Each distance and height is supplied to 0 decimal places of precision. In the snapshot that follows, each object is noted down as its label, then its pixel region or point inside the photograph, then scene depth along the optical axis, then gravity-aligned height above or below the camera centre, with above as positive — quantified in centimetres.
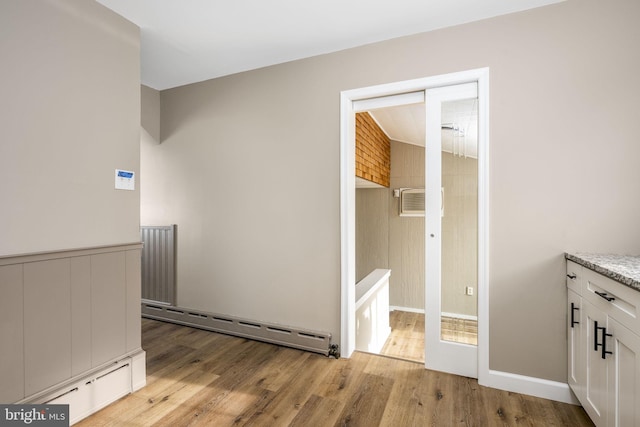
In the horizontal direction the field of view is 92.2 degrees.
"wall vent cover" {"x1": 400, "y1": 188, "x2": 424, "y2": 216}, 525 +19
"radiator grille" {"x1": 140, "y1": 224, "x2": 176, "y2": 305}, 332 -58
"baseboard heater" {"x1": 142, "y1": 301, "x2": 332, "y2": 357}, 261 -111
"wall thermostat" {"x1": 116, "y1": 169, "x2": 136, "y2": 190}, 210 +22
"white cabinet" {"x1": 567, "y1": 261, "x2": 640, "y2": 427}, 123 -64
